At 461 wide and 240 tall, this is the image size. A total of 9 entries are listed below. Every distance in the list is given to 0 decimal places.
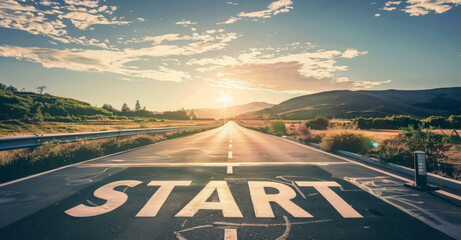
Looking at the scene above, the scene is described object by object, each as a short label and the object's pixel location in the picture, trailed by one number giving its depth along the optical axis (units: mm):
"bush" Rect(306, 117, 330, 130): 34562
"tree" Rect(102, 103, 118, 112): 148125
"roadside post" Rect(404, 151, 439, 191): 5333
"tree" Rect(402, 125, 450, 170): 7523
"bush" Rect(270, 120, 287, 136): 27262
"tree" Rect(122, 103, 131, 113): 163250
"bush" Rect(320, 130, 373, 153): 11211
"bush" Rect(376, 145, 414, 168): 7867
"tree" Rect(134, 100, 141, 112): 175125
